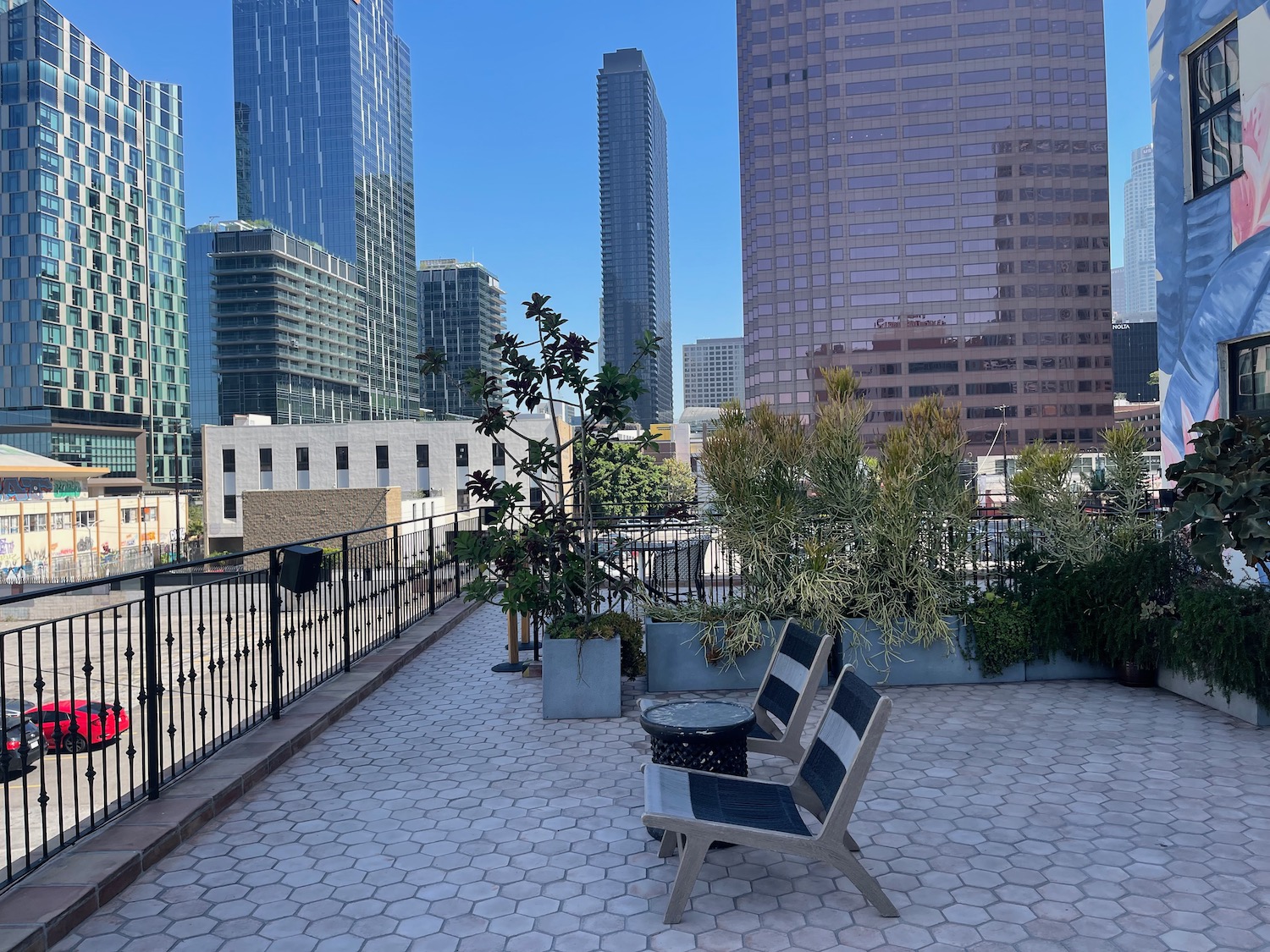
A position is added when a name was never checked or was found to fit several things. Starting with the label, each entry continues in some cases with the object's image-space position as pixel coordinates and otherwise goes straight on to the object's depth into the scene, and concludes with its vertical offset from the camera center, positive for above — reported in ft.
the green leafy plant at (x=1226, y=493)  18.10 -0.68
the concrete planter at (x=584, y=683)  21.84 -5.17
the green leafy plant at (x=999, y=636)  24.12 -4.70
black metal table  13.55 -4.15
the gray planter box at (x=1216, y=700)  19.54 -5.73
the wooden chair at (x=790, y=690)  14.60 -3.90
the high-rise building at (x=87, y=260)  326.24 +95.24
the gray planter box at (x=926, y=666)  24.44 -5.55
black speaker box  21.26 -2.05
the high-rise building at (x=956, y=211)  354.33 +109.78
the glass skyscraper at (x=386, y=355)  602.85 +91.49
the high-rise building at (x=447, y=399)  594.98 +61.16
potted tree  21.91 -1.45
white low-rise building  207.72 +5.93
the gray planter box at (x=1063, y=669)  24.59 -5.79
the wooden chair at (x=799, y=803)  10.95 -4.51
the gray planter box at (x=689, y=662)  24.06 -5.19
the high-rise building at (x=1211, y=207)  26.66 +8.46
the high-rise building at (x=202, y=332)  524.52 +95.73
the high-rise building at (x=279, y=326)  483.10 +93.78
